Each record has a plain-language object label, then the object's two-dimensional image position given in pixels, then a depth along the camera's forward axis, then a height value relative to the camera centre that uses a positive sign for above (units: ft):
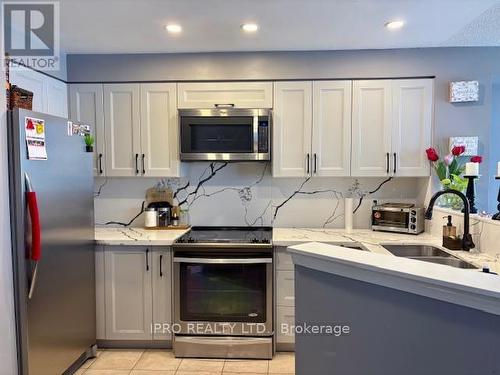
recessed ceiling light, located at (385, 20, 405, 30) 8.18 +3.43
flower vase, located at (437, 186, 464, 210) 9.30 -0.78
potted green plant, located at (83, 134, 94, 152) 8.58 +0.75
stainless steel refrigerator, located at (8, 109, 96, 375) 6.62 -1.51
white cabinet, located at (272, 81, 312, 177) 10.11 +1.25
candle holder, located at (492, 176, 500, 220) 7.30 -0.89
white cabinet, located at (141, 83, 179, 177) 10.30 +1.24
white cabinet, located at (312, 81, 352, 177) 10.07 +1.27
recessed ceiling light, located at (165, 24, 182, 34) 8.37 +3.43
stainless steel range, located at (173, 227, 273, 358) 9.04 -3.27
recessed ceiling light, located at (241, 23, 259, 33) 8.30 +3.44
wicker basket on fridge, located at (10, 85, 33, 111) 6.92 +1.50
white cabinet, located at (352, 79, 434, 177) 9.93 +1.29
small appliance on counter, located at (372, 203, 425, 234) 9.89 -1.28
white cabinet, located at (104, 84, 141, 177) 10.35 +1.28
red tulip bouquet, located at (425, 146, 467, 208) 9.26 +0.13
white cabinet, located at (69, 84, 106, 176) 10.37 +1.83
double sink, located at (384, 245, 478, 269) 7.52 -1.87
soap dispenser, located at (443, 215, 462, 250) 8.10 -1.48
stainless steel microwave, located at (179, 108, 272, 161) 9.79 +1.07
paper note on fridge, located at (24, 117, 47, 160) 6.64 +0.67
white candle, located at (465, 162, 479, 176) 8.08 +0.08
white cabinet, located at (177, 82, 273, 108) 10.18 +2.26
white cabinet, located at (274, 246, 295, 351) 9.25 -3.04
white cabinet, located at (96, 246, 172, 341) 9.34 -3.09
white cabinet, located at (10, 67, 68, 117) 8.53 +2.17
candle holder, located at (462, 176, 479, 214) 8.33 -0.52
